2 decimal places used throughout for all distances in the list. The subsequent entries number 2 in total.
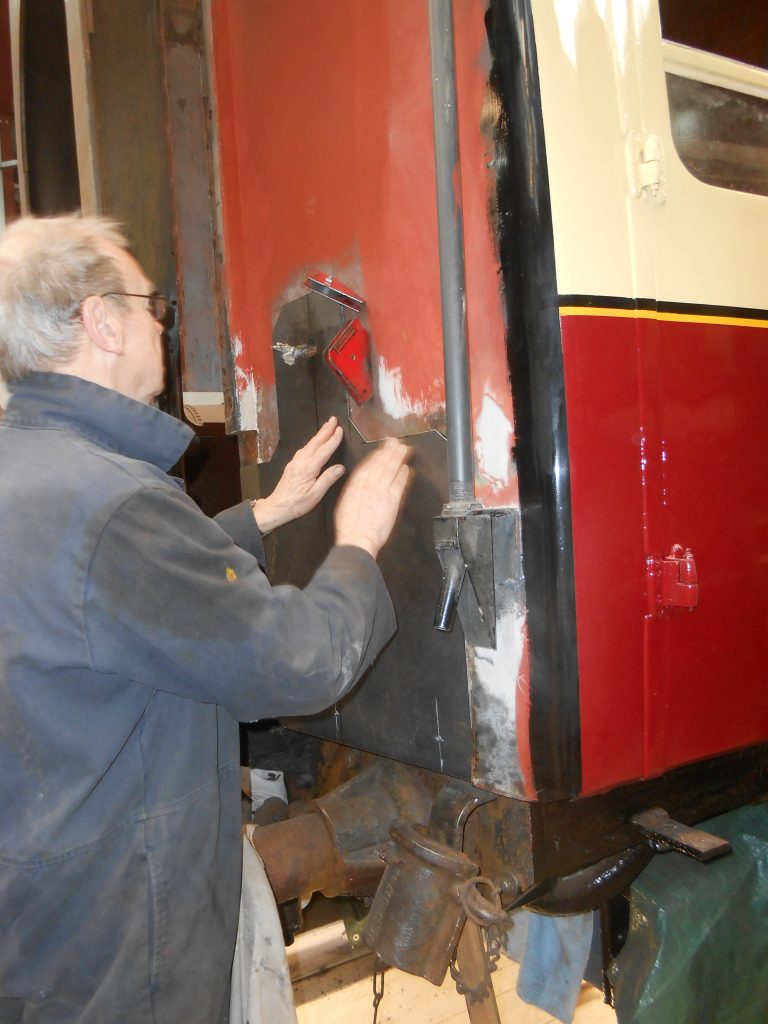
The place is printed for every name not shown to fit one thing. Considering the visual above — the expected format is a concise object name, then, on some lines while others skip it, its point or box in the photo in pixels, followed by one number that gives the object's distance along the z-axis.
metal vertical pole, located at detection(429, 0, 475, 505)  1.31
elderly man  1.06
